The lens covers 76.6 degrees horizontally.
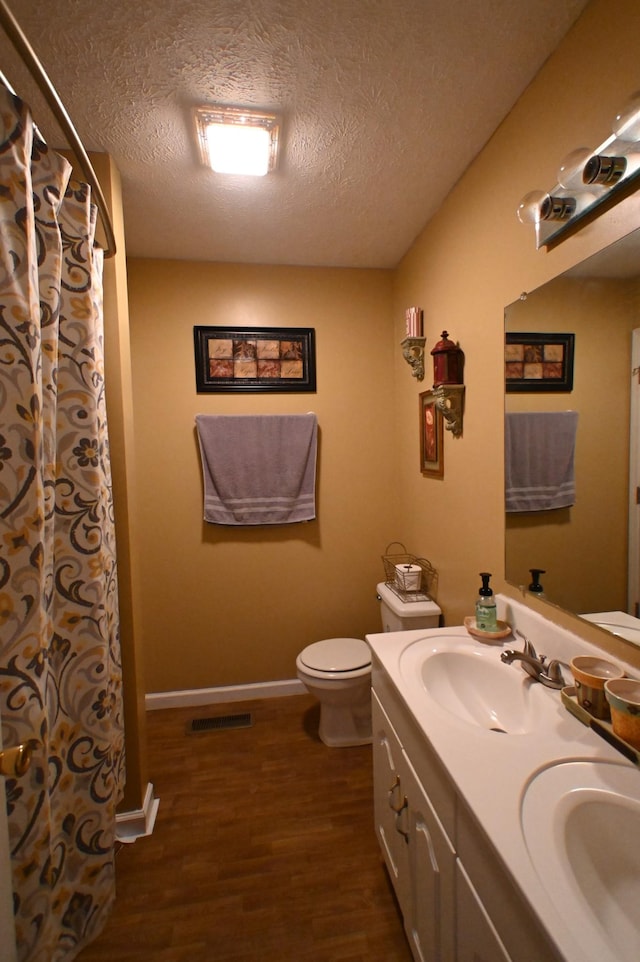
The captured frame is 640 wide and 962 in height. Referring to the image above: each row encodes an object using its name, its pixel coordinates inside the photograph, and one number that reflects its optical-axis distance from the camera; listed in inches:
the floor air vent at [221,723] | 84.4
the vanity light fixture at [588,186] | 33.1
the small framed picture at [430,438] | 73.5
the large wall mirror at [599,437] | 36.6
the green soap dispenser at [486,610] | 51.8
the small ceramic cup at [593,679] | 34.4
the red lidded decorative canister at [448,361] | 63.4
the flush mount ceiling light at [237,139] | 50.1
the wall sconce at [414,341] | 76.9
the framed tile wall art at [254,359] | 88.4
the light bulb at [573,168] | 36.6
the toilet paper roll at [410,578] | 78.1
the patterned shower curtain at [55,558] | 36.7
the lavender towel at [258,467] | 88.0
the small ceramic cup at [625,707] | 30.2
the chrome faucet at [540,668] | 40.7
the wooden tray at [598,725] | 30.1
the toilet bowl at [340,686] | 73.0
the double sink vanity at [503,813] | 22.5
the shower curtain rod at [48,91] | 26.8
